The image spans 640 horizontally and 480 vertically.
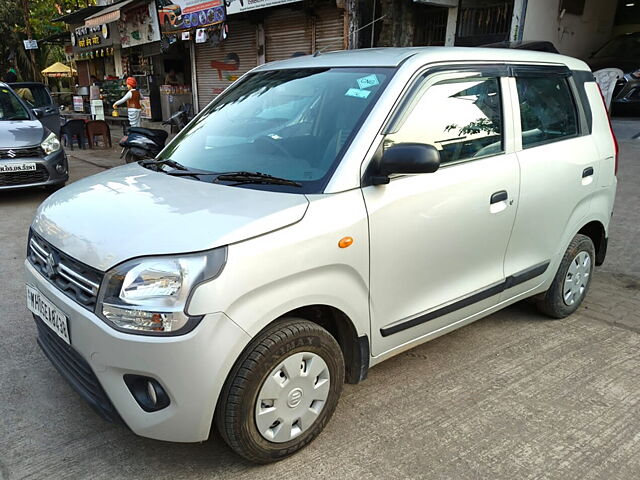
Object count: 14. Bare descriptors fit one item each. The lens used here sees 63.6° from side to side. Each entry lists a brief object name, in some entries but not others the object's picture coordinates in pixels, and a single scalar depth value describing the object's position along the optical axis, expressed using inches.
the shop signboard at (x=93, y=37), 788.0
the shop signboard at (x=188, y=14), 528.4
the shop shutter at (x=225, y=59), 564.1
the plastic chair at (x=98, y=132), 505.0
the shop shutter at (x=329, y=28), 452.1
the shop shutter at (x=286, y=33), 489.4
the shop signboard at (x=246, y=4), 448.6
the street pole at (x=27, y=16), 883.9
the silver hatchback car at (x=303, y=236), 78.9
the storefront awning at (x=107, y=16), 675.1
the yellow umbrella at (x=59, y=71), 1159.6
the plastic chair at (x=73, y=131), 494.0
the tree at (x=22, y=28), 1102.4
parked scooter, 177.6
